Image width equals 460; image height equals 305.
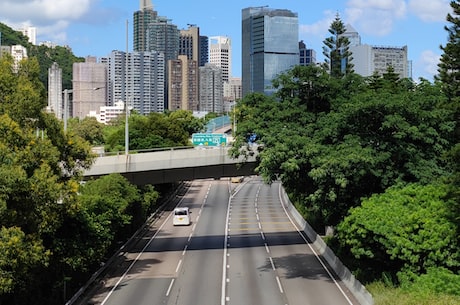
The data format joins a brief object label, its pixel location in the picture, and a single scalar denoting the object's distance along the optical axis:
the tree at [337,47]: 62.78
